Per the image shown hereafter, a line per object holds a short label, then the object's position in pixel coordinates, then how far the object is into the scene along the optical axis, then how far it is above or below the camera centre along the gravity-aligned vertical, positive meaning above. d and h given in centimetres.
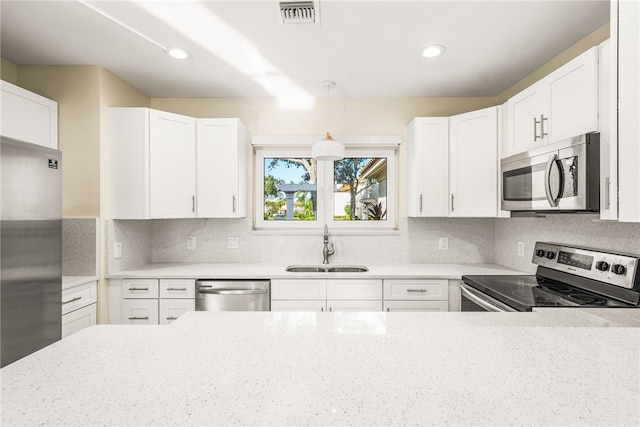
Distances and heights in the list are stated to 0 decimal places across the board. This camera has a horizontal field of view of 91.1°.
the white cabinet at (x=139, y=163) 245 +37
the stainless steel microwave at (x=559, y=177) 149 +18
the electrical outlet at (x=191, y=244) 300 -32
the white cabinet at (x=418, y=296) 243 -66
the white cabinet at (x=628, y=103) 107 +37
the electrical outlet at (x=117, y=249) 247 -31
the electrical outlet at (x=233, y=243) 301 -31
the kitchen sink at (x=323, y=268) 289 -53
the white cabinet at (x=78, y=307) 204 -66
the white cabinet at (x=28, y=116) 199 +65
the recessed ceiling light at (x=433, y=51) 209 +109
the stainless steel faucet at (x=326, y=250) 291 -37
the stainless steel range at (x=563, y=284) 158 -45
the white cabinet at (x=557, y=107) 157 +60
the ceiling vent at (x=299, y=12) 165 +108
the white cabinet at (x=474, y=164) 244 +38
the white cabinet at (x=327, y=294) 243 -65
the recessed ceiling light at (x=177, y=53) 211 +109
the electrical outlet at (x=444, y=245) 299 -33
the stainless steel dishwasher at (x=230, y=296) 239 -65
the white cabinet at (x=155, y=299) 240 -68
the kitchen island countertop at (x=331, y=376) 45 -30
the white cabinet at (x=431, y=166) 270 +39
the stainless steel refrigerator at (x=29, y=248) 143 -19
